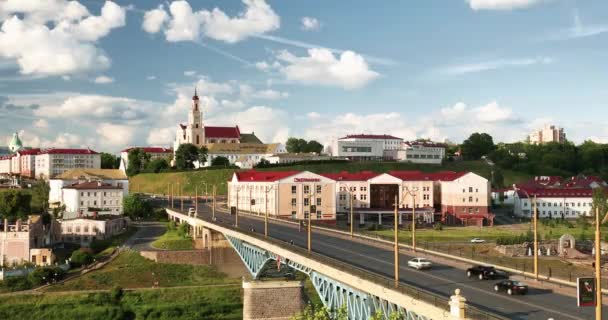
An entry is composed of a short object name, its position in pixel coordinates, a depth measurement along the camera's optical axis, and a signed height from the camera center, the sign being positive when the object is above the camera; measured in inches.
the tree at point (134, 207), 4638.3 -161.6
